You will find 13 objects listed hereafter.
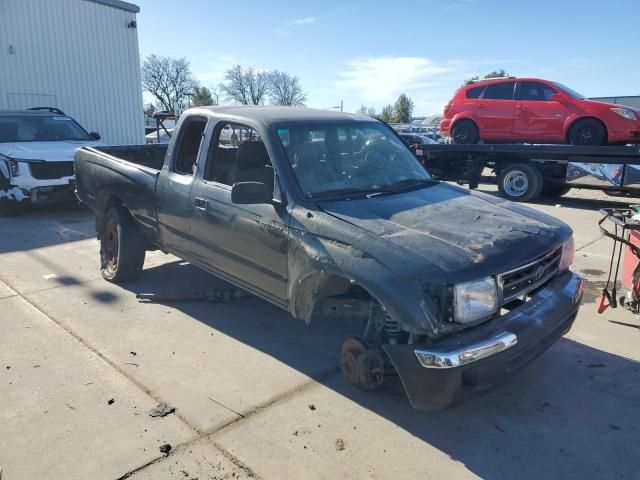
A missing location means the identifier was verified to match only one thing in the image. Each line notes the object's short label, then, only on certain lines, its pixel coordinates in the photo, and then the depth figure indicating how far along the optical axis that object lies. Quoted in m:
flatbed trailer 9.84
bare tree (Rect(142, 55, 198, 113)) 69.44
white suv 8.66
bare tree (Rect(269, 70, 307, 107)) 72.31
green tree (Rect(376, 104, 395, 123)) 77.19
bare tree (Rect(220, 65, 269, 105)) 71.06
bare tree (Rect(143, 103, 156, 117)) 62.00
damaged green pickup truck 2.68
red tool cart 4.18
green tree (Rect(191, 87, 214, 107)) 63.57
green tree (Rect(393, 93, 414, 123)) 73.94
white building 14.80
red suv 10.20
